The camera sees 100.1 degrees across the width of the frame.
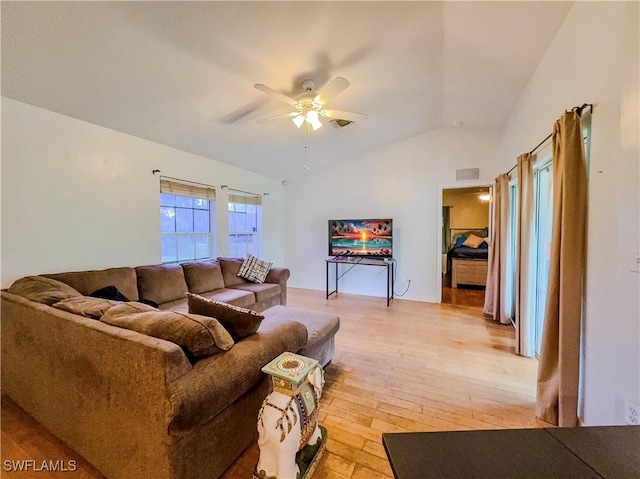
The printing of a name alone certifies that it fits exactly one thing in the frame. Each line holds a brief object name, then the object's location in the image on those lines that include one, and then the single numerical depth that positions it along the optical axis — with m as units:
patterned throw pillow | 4.01
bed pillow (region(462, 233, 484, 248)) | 6.58
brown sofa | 1.13
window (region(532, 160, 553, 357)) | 2.68
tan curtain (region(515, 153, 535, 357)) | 2.71
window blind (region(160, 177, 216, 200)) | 3.62
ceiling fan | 2.16
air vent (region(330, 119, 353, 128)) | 3.63
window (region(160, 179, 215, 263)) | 3.72
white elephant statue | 1.19
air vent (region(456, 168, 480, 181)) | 4.37
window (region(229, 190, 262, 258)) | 4.80
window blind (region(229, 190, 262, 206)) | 4.73
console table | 4.57
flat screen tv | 4.73
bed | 5.60
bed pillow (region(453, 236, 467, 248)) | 6.84
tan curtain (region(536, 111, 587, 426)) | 1.70
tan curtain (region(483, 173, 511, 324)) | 3.59
